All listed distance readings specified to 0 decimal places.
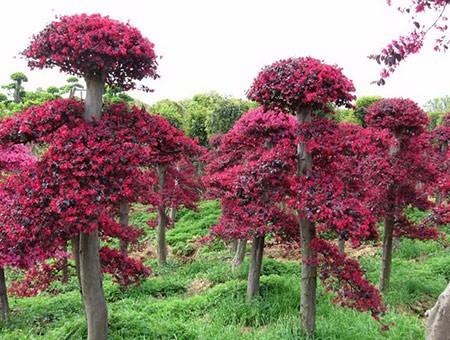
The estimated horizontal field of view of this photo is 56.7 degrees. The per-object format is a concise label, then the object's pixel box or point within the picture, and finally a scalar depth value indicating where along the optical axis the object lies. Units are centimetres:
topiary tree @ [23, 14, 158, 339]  436
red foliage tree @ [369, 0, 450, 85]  384
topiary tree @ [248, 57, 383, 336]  491
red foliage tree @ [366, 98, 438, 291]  835
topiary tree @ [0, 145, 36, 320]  783
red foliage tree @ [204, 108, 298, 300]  572
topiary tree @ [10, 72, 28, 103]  2997
